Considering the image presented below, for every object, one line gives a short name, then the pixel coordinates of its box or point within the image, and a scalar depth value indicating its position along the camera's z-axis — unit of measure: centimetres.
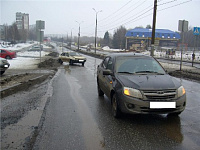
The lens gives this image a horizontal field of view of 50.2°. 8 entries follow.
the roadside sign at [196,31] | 1666
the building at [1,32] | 12262
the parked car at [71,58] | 2302
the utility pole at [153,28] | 1784
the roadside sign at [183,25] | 1537
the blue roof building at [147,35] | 8638
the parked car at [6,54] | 2731
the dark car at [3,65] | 1368
